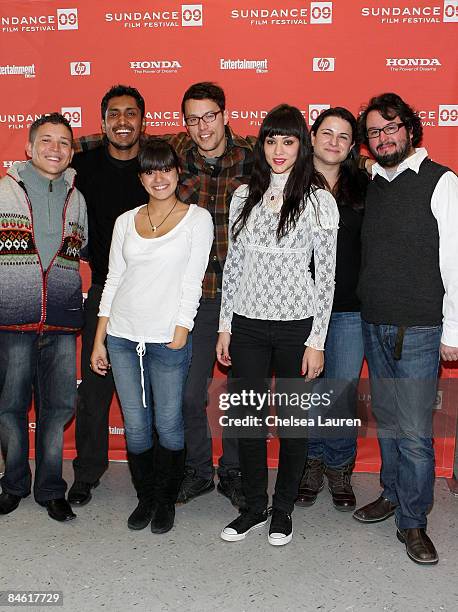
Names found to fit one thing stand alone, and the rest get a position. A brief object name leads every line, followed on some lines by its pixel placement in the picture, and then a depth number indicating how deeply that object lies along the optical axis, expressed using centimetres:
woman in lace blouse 223
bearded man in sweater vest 223
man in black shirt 272
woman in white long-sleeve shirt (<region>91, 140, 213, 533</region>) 231
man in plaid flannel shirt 255
